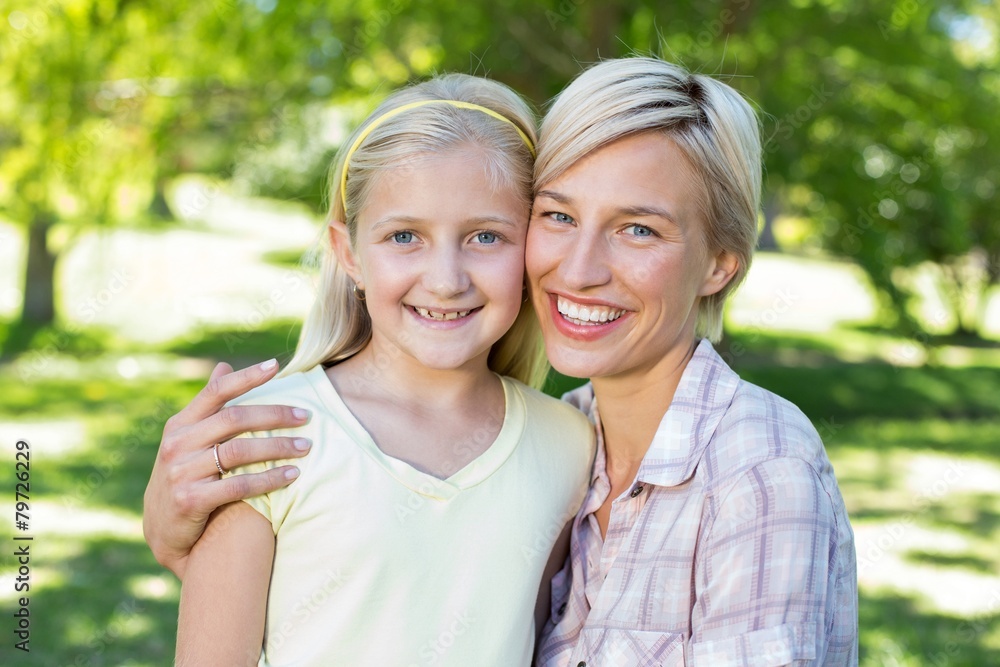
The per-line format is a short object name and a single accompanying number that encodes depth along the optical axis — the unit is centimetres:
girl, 205
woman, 192
